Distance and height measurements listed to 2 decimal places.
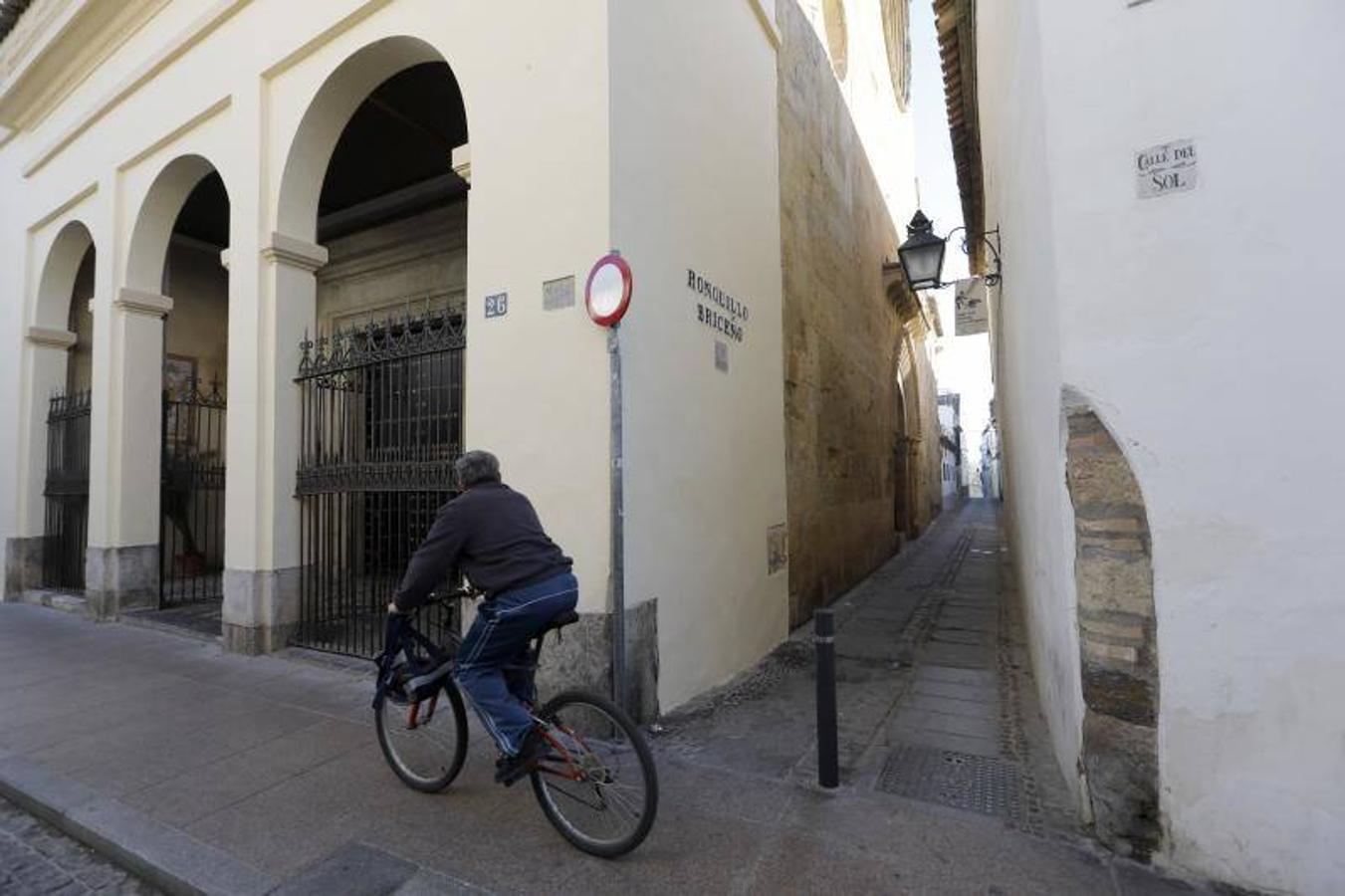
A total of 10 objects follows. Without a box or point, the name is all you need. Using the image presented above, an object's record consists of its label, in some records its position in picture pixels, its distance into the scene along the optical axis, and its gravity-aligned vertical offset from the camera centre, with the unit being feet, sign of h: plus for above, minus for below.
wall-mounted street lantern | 23.49 +7.47
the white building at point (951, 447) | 115.34 +3.62
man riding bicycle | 9.68 -1.61
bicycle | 9.23 -4.08
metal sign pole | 13.26 -1.46
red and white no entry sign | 12.83 +3.55
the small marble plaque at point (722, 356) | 18.38 +3.18
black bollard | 11.44 -4.06
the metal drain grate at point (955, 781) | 10.91 -5.41
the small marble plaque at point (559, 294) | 14.28 +3.87
